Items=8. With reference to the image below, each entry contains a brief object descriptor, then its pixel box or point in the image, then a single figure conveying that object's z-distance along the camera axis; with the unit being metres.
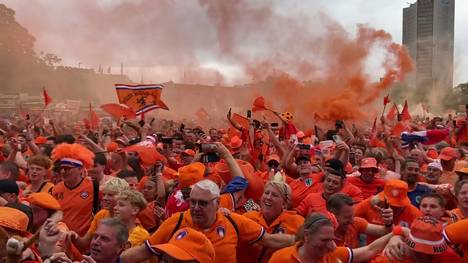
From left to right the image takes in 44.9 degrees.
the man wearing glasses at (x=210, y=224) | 4.20
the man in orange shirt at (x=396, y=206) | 5.16
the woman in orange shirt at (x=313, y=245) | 3.80
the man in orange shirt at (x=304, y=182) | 6.58
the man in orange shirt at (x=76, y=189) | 5.83
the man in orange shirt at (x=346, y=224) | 4.82
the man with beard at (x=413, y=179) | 6.29
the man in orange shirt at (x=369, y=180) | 6.73
